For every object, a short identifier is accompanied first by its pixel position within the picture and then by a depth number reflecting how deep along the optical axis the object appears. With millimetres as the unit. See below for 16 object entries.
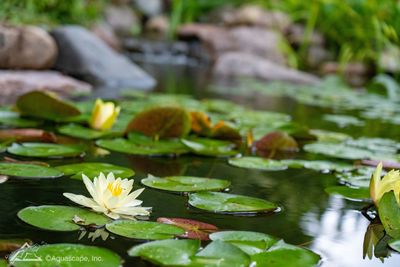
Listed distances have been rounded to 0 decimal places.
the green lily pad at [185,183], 2386
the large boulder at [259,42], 8727
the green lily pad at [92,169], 2437
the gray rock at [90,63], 4906
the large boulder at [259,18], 9468
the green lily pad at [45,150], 2552
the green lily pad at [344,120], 3413
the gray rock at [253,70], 6690
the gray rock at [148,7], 12257
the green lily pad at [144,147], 2656
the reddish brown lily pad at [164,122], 2780
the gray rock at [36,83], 3818
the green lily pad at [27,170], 2397
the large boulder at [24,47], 4157
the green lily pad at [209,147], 2682
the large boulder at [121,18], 11416
